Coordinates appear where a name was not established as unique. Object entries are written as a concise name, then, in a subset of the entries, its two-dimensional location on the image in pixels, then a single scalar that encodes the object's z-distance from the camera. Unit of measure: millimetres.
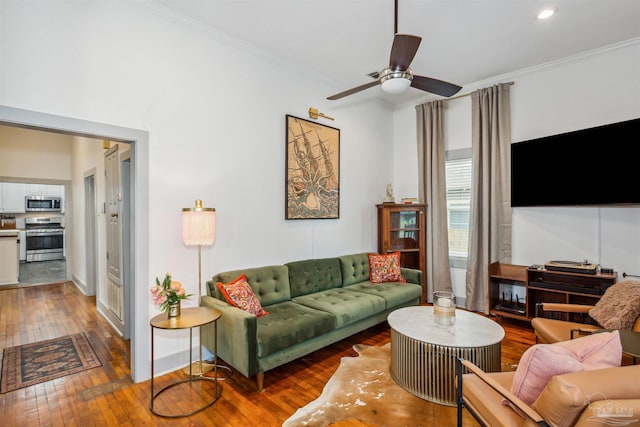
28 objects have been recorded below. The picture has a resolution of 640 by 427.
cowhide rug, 2172
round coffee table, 2309
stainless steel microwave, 8598
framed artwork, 3979
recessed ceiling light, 2945
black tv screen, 3072
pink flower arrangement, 2463
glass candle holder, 2686
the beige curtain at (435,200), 4914
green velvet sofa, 2541
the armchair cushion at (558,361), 1403
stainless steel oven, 8820
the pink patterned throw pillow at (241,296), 2844
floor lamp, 2766
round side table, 2324
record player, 3471
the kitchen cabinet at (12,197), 8188
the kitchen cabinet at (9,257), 5977
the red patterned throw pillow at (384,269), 4426
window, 4832
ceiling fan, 2170
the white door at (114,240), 3682
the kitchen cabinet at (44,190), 8652
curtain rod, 4293
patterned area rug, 2732
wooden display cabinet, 4957
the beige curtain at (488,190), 4320
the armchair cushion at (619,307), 2611
